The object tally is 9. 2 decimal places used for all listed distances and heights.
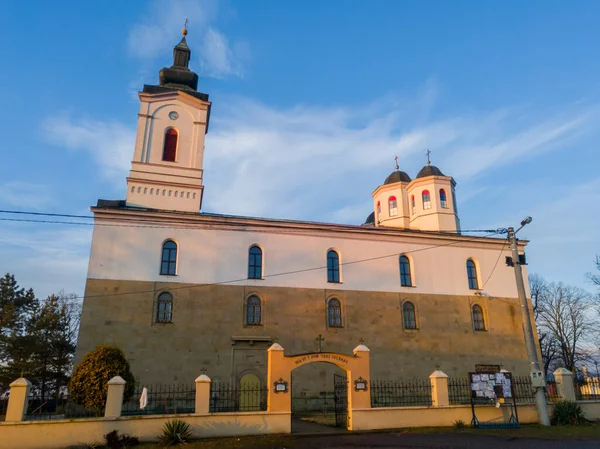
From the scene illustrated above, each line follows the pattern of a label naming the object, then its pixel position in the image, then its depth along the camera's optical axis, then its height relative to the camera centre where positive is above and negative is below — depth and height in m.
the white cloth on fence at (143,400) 15.00 -0.48
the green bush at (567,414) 17.80 -1.19
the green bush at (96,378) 15.95 +0.25
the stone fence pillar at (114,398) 13.84 -0.38
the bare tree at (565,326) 39.84 +4.91
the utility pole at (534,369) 17.44 +0.53
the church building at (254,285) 22.95 +5.43
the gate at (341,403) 16.72 -0.71
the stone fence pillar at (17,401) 13.21 -0.43
